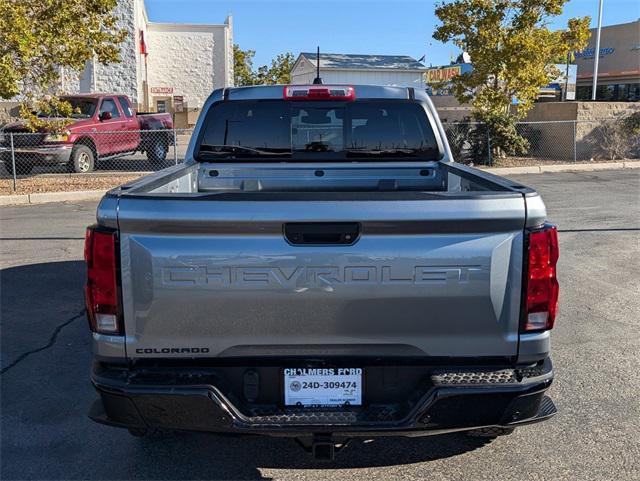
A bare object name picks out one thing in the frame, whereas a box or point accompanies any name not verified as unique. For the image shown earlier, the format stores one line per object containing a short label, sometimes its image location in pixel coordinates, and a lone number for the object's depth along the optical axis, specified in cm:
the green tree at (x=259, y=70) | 6384
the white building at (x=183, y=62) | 3962
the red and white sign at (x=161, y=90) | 3991
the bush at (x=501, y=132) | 1875
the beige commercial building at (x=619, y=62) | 4809
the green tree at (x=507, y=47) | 1797
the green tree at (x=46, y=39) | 1233
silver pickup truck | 270
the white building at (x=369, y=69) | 5038
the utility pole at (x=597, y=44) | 3425
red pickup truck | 1565
